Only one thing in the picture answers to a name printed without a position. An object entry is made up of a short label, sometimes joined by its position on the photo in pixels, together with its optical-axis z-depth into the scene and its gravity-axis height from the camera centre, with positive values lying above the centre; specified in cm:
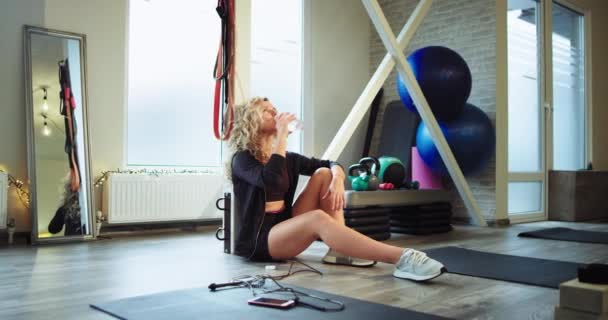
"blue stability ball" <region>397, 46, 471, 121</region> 542 +80
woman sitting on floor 287 -25
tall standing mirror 435 +21
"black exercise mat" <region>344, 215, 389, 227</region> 456 -50
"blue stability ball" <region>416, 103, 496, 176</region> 571 +21
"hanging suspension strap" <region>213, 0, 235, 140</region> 374 +65
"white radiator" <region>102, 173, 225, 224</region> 478 -32
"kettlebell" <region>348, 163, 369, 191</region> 479 -15
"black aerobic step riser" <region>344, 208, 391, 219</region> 455 -43
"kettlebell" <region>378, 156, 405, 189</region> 515 -11
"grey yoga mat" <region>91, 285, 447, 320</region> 206 -57
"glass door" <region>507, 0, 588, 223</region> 654 +77
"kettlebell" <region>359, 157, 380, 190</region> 482 -8
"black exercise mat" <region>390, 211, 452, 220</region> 520 -52
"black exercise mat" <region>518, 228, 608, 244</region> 476 -68
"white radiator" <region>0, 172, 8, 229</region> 412 -26
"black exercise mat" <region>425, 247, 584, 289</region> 292 -63
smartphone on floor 218 -56
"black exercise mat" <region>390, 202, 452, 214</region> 523 -45
